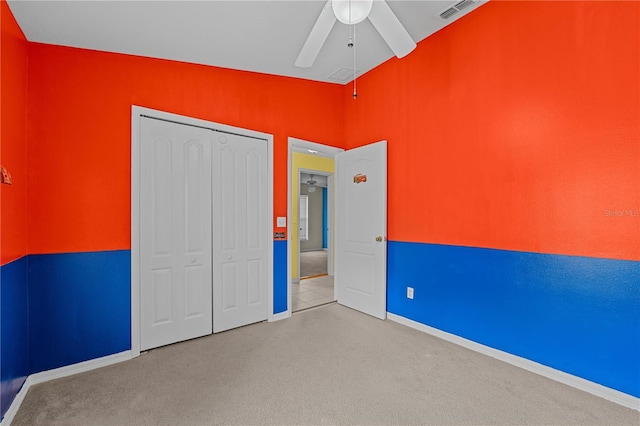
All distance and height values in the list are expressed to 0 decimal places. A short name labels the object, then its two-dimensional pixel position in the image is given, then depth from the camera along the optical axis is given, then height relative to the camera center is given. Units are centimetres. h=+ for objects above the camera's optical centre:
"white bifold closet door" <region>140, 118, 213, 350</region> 270 -17
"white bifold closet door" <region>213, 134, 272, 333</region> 313 -18
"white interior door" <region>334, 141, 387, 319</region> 355 -18
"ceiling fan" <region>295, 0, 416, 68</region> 155 +107
